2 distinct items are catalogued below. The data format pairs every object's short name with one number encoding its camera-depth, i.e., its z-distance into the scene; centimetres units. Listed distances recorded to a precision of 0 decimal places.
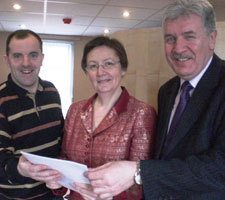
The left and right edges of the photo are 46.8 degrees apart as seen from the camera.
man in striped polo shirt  155
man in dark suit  100
